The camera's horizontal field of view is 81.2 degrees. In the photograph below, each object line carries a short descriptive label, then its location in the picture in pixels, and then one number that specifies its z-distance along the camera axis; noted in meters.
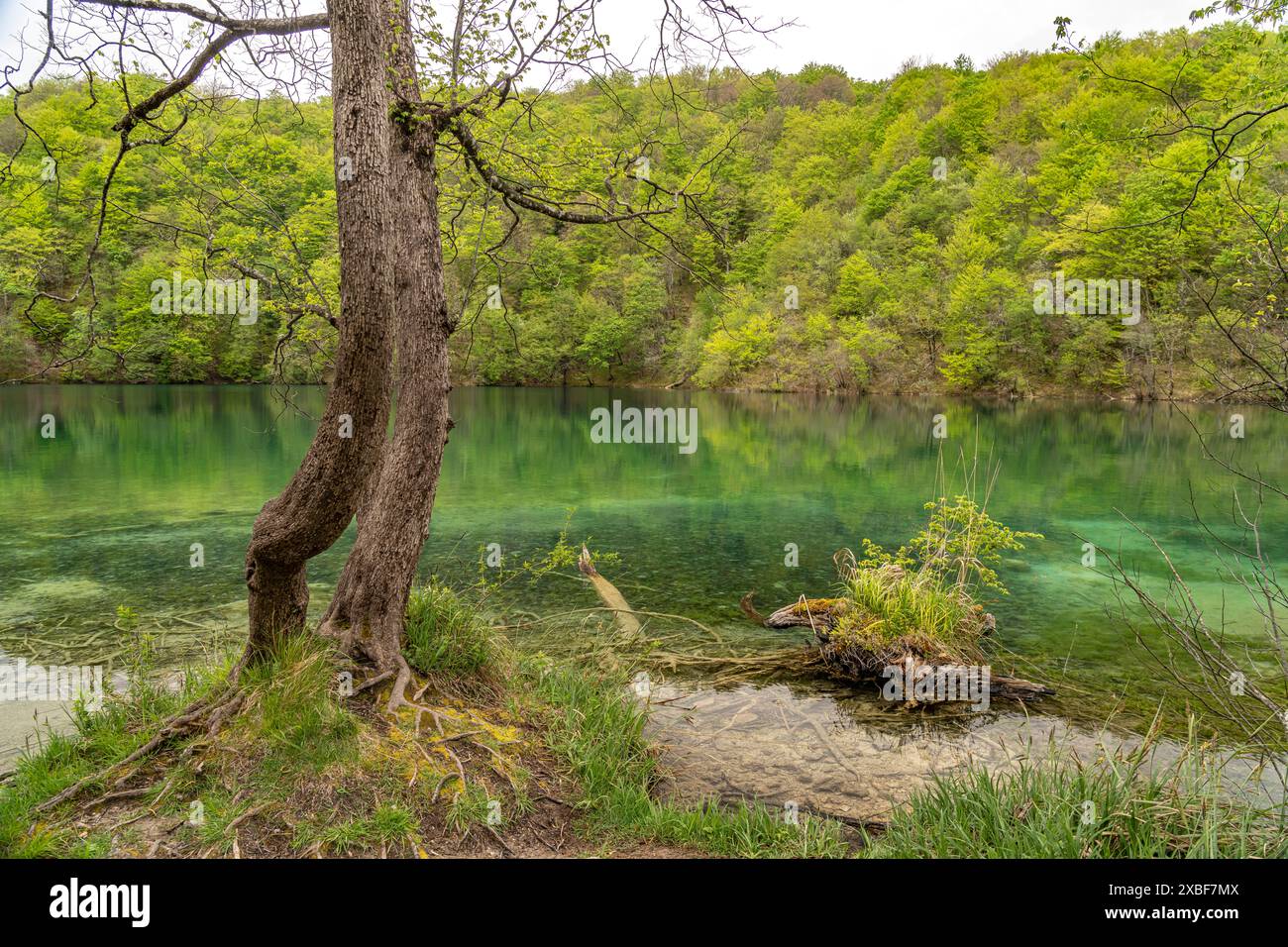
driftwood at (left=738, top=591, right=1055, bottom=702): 7.71
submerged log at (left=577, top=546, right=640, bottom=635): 9.57
